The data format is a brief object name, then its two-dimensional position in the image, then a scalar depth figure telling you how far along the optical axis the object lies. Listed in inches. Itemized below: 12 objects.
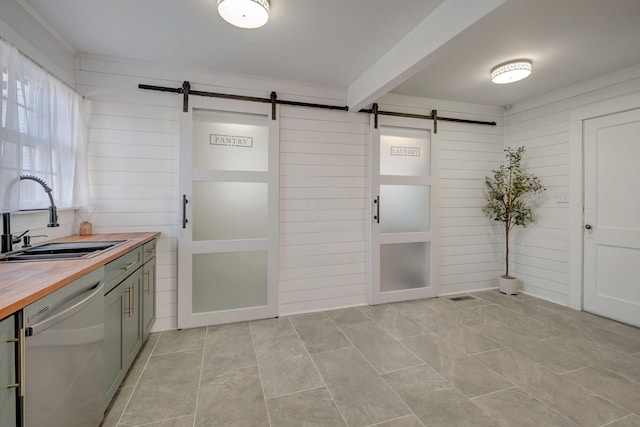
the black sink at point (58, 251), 66.3
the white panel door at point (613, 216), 123.0
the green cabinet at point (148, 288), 96.2
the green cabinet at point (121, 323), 67.6
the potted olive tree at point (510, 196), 157.9
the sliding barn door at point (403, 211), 145.1
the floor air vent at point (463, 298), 154.3
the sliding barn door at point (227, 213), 118.7
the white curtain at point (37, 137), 69.4
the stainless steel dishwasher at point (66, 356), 41.5
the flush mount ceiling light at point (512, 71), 113.8
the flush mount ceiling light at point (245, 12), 76.6
